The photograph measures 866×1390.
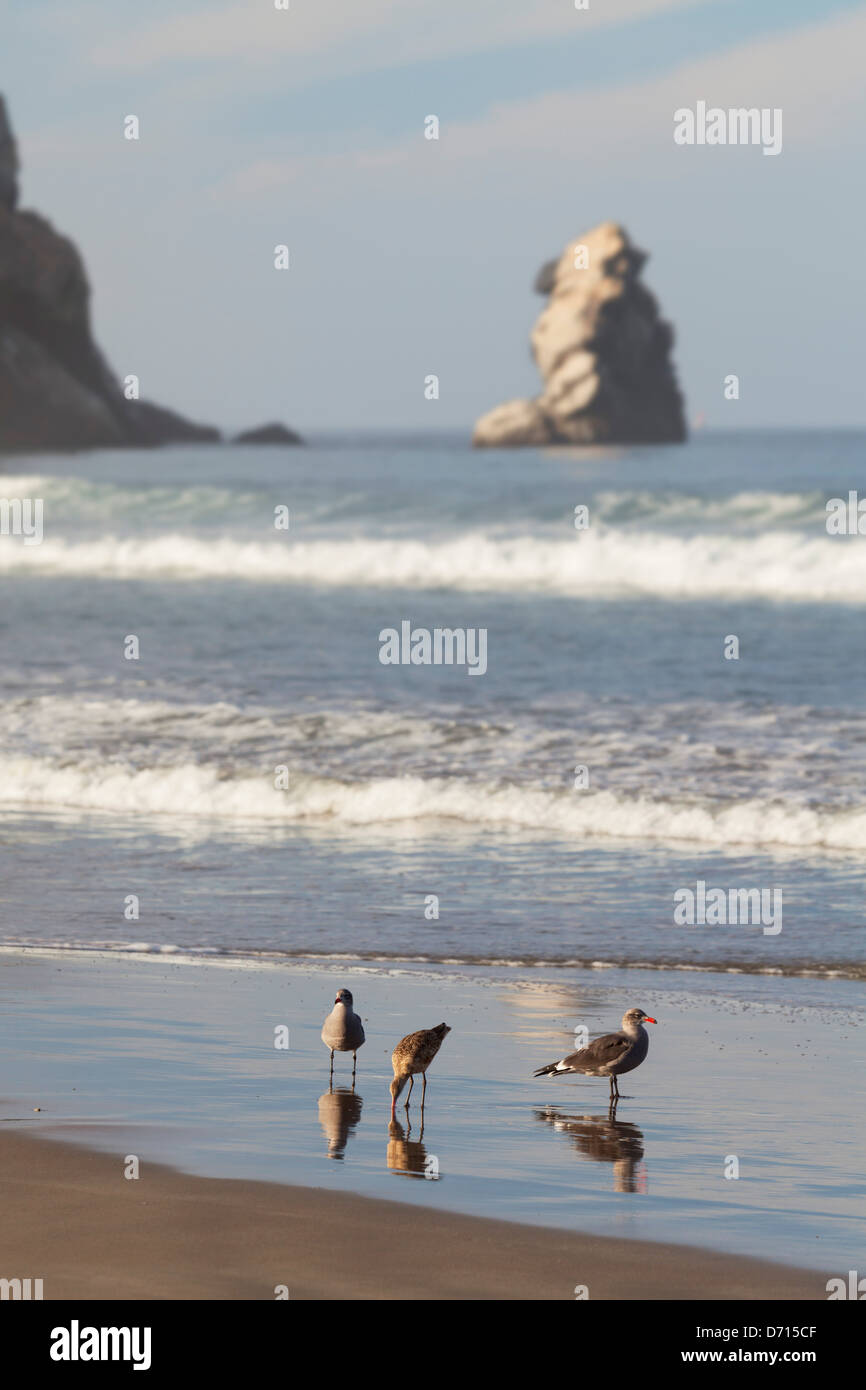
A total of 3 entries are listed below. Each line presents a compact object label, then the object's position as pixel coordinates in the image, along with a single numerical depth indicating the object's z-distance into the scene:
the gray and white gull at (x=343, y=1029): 16.20
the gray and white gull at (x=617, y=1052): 15.73
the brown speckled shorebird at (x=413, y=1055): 15.50
